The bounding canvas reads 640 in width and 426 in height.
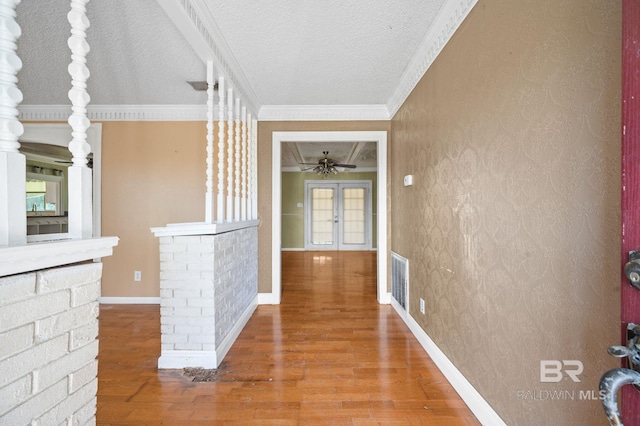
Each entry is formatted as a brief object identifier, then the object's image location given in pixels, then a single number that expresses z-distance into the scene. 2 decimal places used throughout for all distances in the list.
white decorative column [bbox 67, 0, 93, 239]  1.05
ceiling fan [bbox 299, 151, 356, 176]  5.92
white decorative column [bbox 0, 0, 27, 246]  0.79
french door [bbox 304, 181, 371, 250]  8.99
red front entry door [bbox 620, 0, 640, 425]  0.59
